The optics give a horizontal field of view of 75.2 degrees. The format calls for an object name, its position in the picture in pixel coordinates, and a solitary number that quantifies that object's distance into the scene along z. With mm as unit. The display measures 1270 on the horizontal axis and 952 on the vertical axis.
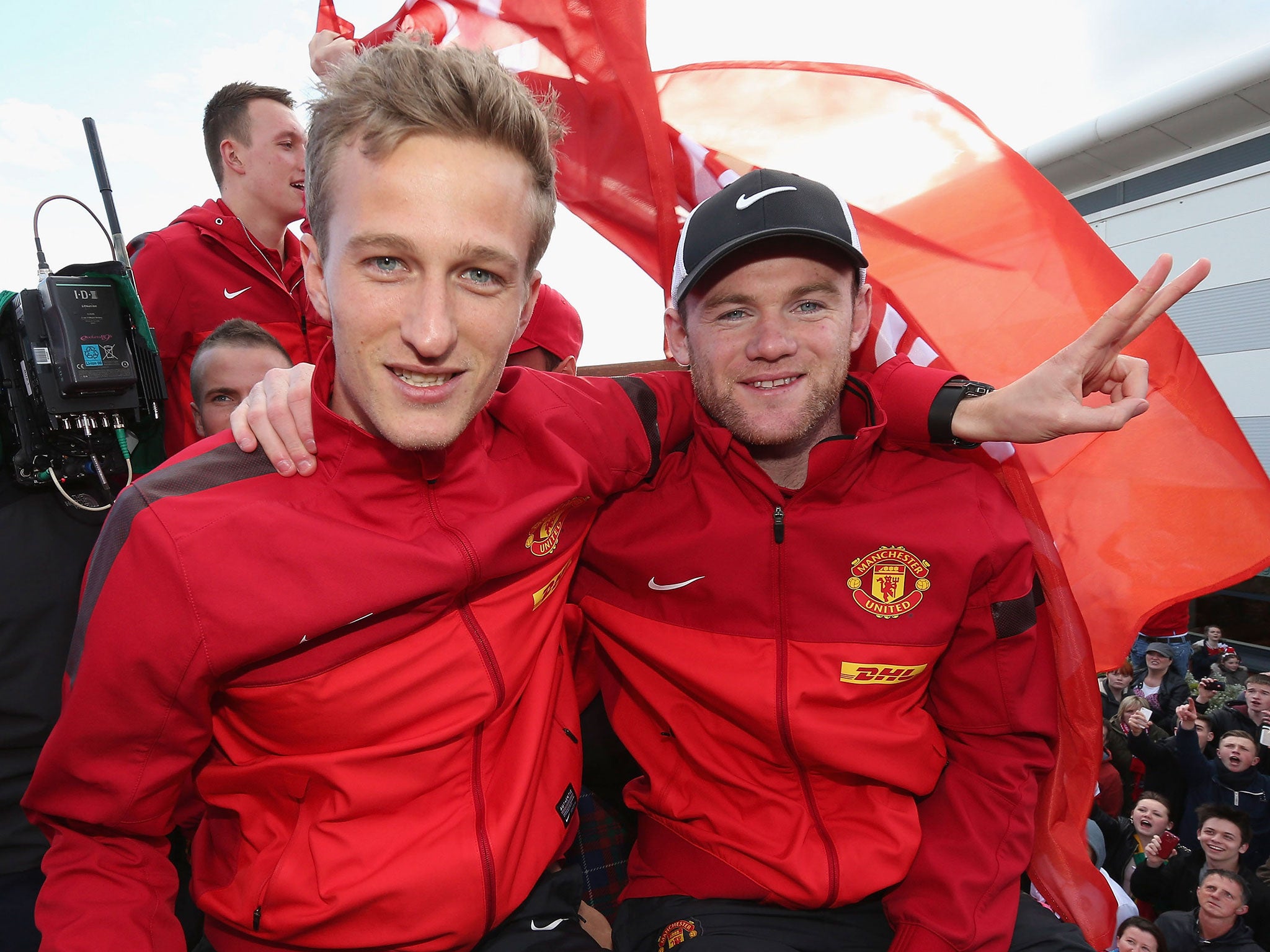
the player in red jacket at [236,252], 3240
